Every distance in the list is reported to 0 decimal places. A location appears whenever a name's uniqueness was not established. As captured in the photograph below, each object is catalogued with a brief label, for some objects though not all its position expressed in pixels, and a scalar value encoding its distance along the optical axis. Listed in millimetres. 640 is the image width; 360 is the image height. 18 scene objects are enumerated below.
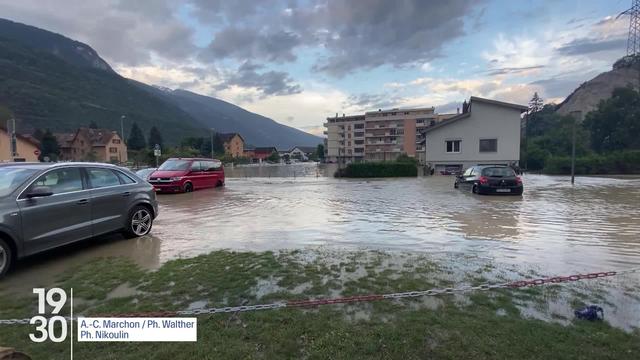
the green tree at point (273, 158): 124762
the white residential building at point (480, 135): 35062
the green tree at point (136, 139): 104000
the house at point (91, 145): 86438
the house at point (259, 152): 148500
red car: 17766
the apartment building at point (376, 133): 109000
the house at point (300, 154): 162075
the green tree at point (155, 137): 104250
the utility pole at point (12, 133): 14095
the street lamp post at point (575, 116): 24083
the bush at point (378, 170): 32281
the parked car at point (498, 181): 16109
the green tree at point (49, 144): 76375
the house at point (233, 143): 138562
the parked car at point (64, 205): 5223
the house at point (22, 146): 47250
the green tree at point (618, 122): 50438
